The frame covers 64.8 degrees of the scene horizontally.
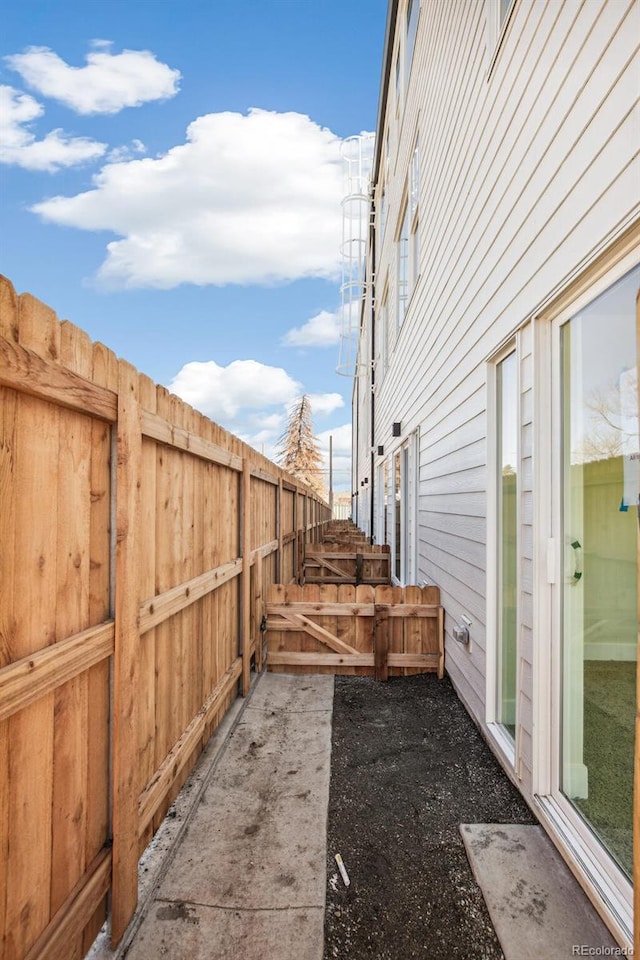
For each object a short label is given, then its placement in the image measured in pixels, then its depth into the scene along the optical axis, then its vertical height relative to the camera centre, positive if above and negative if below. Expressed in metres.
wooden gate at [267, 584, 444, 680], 4.23 -1.14
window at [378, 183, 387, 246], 9.42 +5.40
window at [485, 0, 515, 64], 2.89 +2.80
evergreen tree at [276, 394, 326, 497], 34.45 +3.33
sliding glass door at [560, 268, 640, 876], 1.84 -0.25
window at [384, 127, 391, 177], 8.82 +6.16
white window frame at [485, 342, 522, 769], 3.00 -0.35
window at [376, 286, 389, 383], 9.54 +3.17
